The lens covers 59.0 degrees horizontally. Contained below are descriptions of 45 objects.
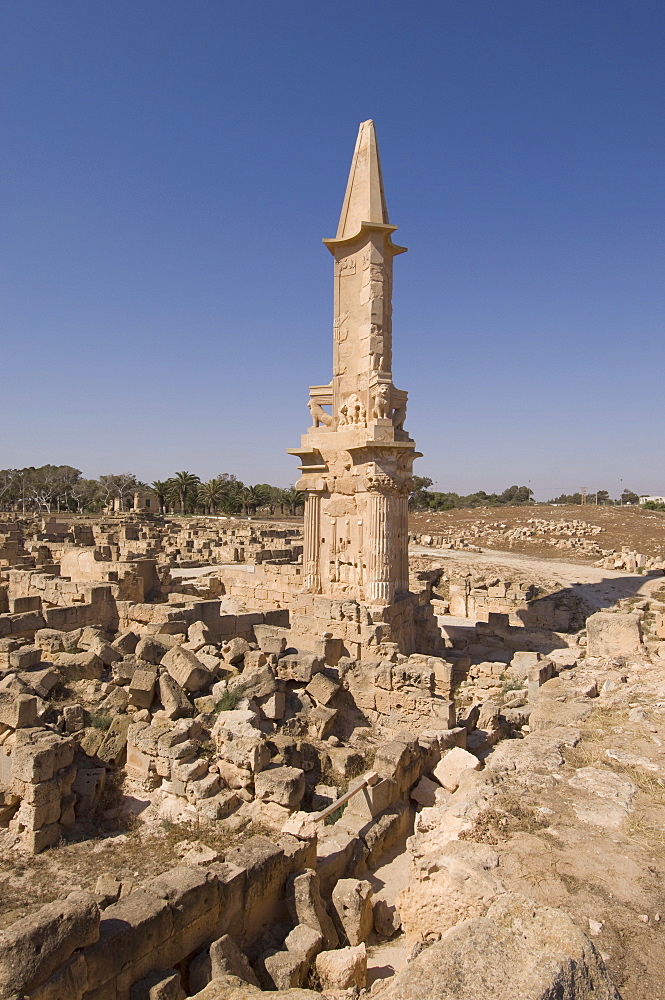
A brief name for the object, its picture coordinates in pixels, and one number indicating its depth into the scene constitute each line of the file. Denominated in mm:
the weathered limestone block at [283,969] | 4184
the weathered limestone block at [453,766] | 7102
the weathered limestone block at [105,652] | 8203
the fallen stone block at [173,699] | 7262
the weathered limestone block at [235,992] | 3457
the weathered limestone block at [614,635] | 11039
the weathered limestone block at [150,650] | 8203
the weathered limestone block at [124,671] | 7754
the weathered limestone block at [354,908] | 4848
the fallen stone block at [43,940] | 3264
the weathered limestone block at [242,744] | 6250
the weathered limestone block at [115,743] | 6715
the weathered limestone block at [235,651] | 8852
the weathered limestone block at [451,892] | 3838
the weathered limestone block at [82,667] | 8008
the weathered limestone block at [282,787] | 5938
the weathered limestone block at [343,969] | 4137
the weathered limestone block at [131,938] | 3654
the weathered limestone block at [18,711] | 6082
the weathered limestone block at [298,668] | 8578
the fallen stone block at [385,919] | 5043
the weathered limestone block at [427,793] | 6879
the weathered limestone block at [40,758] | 5340
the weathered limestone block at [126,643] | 8695
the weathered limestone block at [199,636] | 9219
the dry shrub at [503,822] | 4504
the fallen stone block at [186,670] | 7762
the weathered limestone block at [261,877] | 4680
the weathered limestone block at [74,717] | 6930
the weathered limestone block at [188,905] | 4094
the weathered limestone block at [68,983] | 3344
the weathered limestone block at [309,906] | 4738
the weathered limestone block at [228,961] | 3980
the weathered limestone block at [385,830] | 6008
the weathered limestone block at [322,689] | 8297
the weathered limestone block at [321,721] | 7766
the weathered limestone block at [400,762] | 6805
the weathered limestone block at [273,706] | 7512
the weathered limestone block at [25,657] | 7849
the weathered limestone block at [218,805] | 5839
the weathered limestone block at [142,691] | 7441
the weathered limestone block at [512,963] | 2590
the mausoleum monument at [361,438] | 11438
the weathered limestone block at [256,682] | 7688
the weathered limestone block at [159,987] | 3766
